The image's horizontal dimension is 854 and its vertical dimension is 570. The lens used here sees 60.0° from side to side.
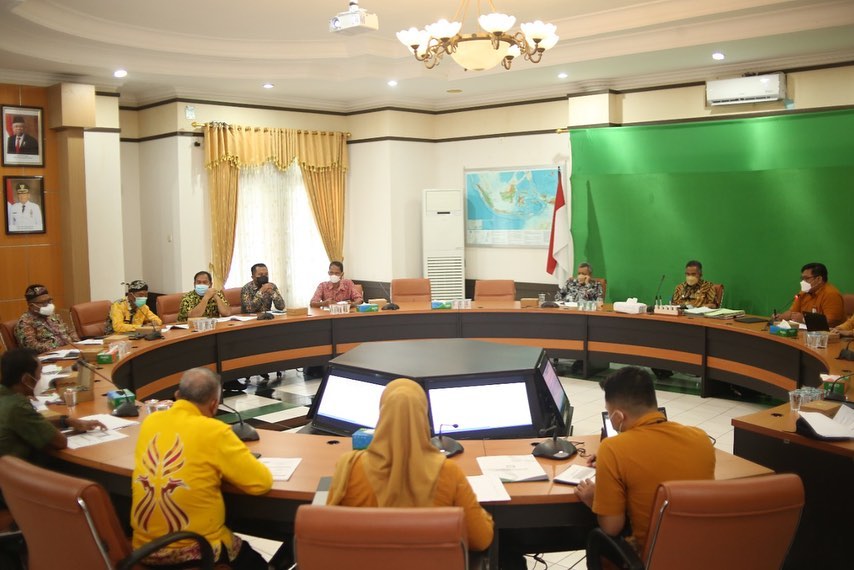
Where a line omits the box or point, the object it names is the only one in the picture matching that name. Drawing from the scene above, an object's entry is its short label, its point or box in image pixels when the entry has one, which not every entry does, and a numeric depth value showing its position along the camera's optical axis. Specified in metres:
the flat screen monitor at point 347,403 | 3.73
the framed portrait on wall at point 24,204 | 7.43
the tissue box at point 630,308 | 6.88
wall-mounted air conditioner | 7.23
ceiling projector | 5.32
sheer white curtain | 9.22
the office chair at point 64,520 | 2.24
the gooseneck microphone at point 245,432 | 3.36
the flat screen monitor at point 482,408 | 3.66
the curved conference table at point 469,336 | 2.80
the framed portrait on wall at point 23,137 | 7.38
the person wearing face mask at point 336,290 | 7.79
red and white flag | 8.86
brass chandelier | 4.98
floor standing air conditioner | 9.70
